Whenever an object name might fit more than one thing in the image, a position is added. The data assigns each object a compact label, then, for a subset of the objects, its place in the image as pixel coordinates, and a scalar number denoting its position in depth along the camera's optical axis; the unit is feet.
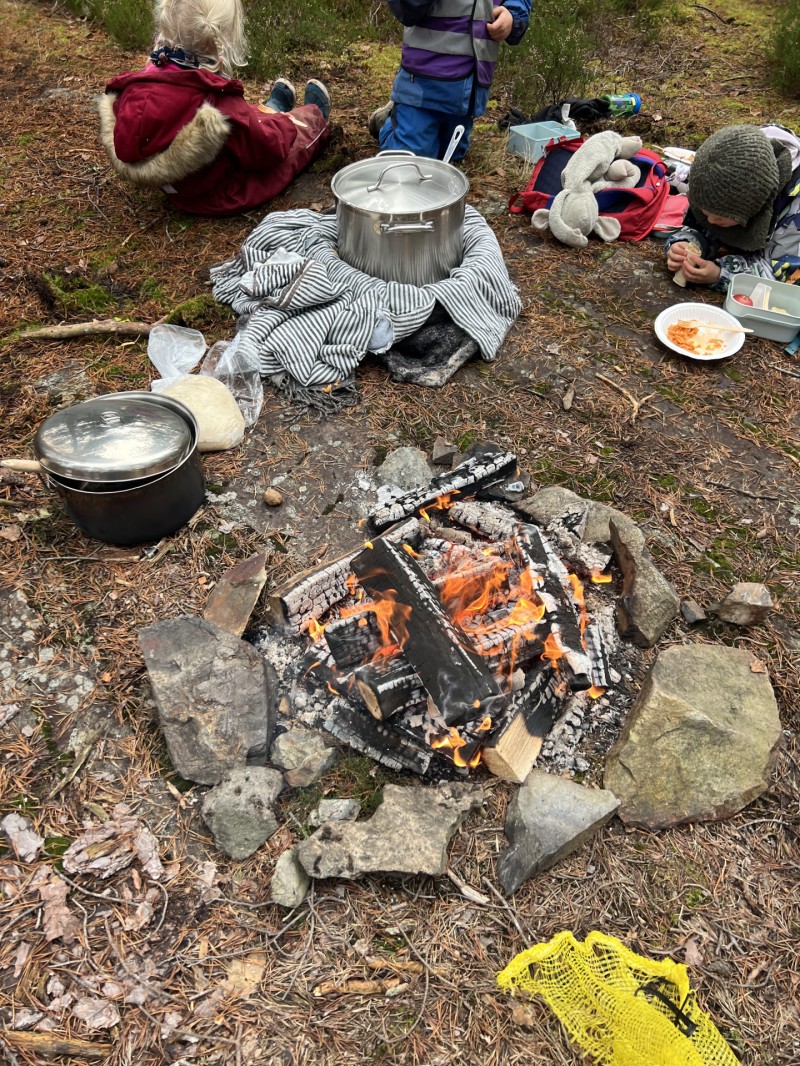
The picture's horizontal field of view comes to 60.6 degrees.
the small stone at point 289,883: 6.37
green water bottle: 18.52
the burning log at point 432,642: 7.02
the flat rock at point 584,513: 9.29
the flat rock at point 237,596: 8.35
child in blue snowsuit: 14.83
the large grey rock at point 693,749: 7.12
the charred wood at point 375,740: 7.32
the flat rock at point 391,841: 6.45
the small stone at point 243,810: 6.73
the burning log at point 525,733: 7.20
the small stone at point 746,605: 8.60
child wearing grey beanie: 12.17
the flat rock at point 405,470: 10.19
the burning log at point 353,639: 7.93
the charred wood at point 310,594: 8.39
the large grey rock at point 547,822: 6.60
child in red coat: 13.56
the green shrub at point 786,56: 19.97
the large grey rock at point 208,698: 7.22
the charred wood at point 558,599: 7.84
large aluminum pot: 12.00
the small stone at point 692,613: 8.74
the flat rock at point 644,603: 8.43
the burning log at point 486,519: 9.24
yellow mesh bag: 5.48
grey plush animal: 15.06
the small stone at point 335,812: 6.92
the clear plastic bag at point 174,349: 12.01
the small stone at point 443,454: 10.59
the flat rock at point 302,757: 7.23
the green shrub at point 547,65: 19.47
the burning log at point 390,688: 7.18
